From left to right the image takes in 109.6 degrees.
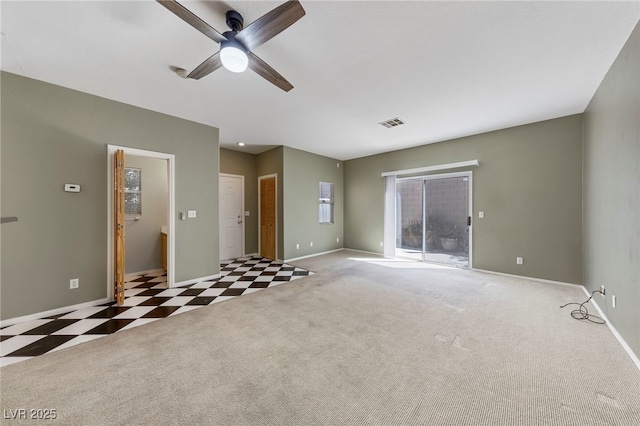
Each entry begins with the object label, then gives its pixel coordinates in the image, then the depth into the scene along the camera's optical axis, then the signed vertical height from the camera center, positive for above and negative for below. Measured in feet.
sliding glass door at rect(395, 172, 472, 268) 15.60 -0.48
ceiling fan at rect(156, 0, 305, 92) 4.75 +4.29
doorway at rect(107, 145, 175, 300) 9.65 -0.32
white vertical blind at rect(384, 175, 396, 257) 19.08 -0.31
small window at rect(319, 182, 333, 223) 20.75 +1.01
